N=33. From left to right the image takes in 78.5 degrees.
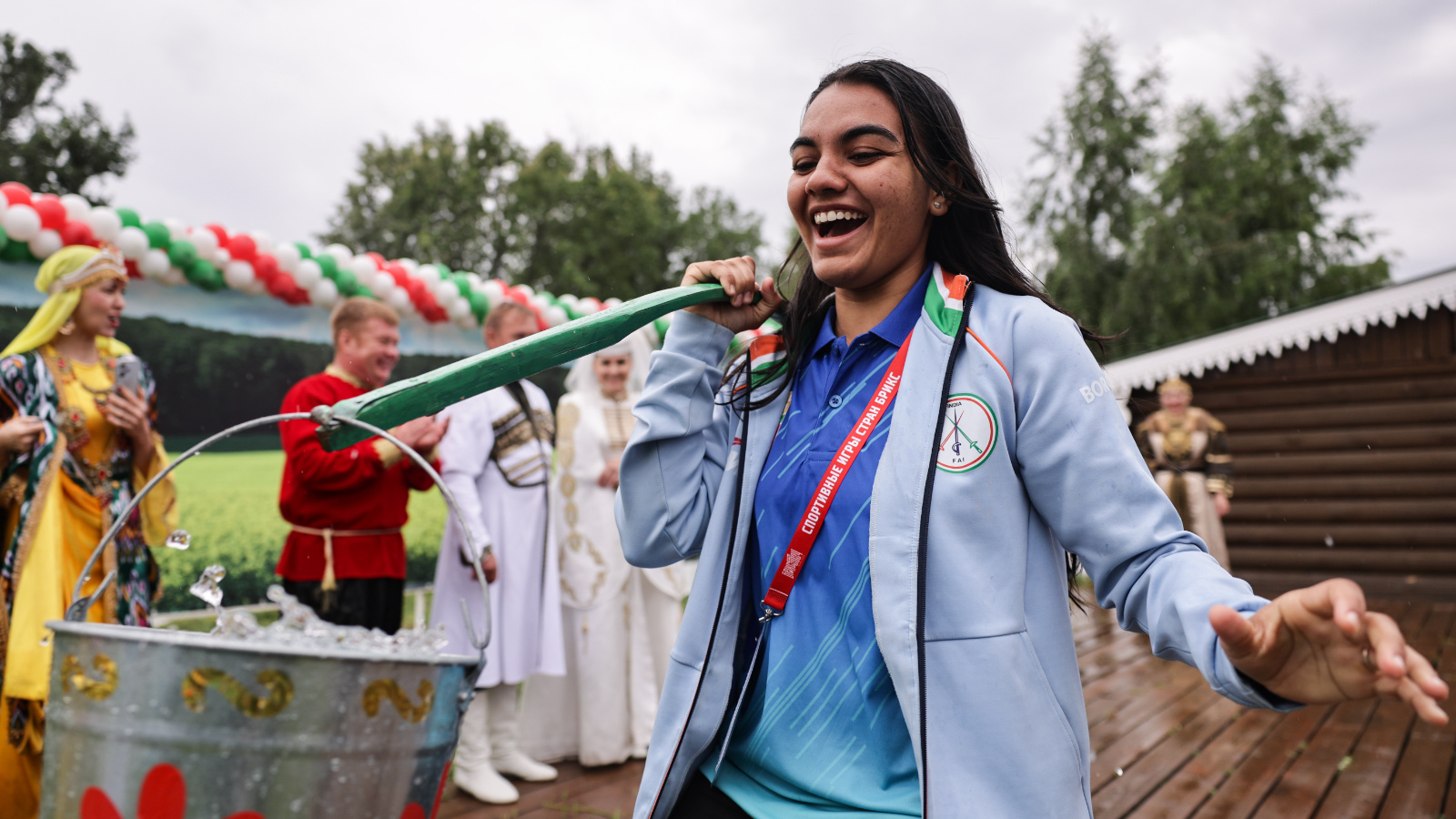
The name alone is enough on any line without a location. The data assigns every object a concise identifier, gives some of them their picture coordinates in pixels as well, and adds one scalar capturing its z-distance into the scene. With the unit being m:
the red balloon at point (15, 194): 4.47
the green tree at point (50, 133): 20.81
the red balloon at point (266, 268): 5.54
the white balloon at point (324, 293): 5.70
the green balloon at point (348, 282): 5.80
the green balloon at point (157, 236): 4.99
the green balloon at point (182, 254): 5.11
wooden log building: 10.51
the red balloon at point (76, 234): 4.64
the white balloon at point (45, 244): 4.55
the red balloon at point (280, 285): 5.62
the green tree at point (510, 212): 27.81
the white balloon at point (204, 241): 5.23
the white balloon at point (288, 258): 5.59
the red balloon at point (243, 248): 5.46
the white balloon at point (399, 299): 6.08
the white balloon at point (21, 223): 4.40
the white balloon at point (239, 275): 5.46
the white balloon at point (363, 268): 5.85
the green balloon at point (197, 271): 5.23
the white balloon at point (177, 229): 5.11
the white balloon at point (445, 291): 6.30
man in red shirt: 3.66
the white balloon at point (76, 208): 4.66
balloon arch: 4.57
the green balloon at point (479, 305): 6.59
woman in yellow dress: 3.22
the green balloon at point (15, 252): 4.55
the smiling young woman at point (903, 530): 1.17
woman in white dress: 4.62
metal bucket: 1.12
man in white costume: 4.21
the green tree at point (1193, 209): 22.72
